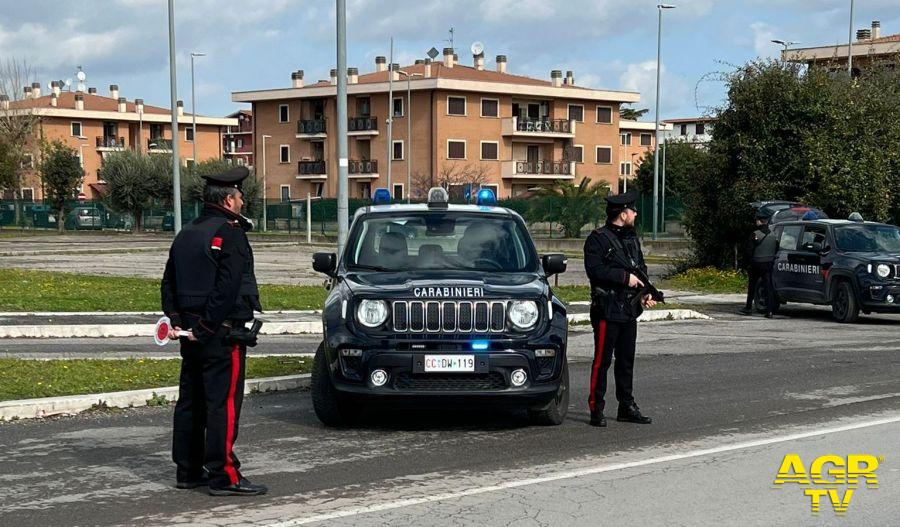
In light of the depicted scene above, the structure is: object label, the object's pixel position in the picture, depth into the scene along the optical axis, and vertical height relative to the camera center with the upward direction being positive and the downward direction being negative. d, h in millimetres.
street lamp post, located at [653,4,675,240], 50000 -559
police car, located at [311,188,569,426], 8781 -1217
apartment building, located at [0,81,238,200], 103188 +4656
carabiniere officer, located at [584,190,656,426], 9539 -961
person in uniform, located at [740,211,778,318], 21094 -1421
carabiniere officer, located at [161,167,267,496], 7055 -802
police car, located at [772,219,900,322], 19797 -1498
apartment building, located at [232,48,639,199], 78062 +3252
